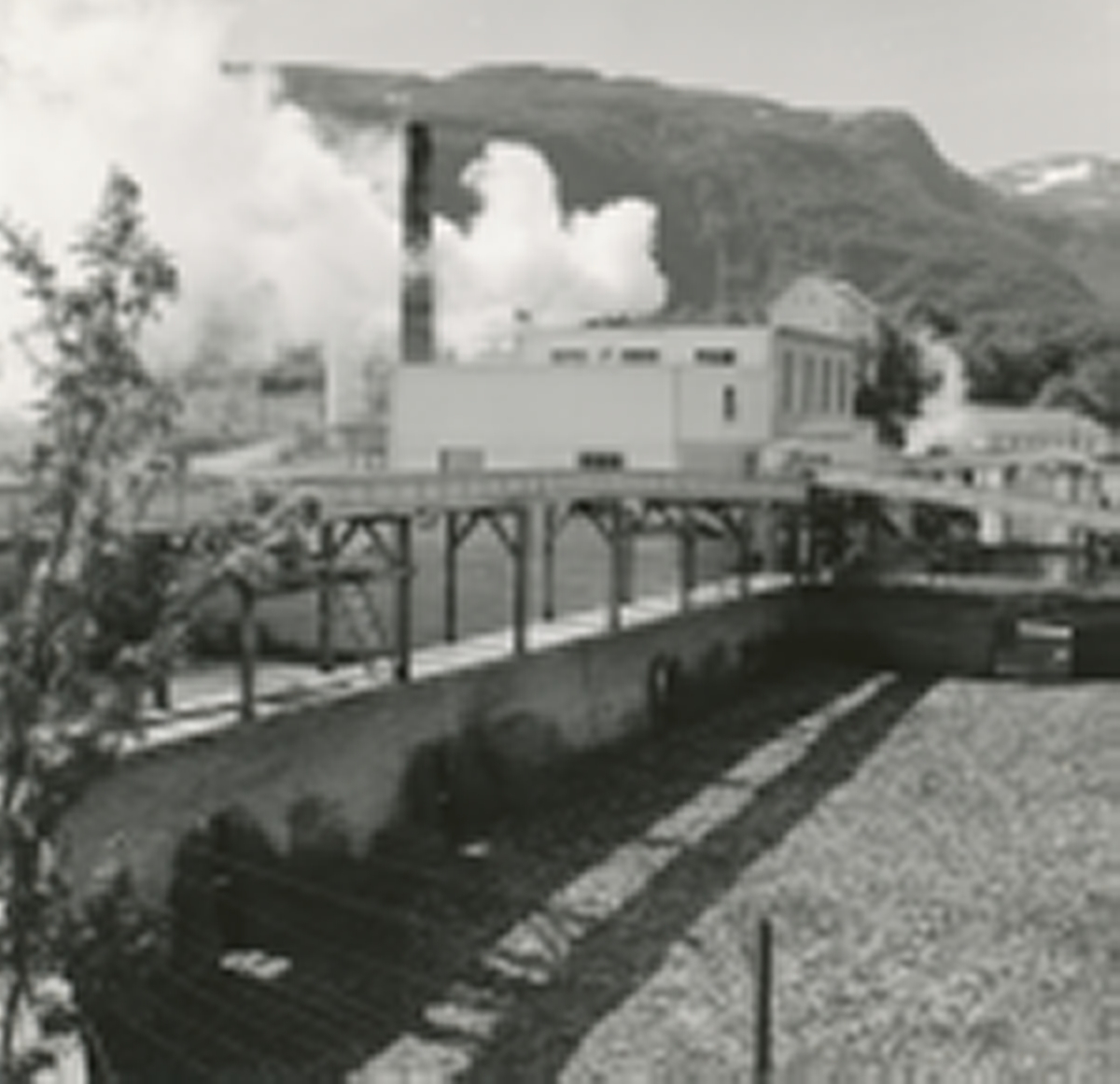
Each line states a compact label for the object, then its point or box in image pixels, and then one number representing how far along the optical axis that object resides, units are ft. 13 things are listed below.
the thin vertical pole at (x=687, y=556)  107.96
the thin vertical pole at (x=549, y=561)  96.99
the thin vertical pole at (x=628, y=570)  110.55
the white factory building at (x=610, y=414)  159.12
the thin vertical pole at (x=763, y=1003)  35.24
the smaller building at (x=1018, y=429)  218.59
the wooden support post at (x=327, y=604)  66.74
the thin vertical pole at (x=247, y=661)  60.44
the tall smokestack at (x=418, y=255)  172.14
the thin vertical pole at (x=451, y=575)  86.17
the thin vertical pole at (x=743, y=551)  118.01
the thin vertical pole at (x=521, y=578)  84.48
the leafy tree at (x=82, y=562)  20.74
